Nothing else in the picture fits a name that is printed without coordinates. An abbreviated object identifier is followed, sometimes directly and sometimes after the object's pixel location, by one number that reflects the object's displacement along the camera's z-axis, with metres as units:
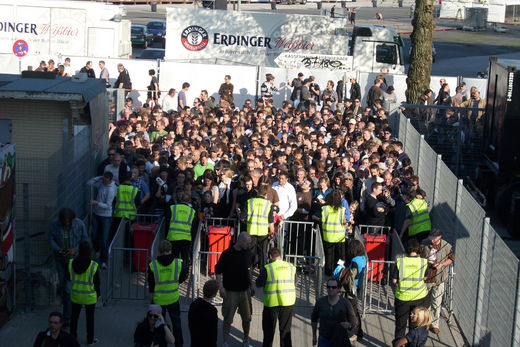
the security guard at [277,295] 10.71
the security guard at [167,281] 10.73
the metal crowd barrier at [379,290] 12.88
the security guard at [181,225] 13.04
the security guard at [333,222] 13.58
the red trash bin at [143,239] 13.87
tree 24.47
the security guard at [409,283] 11.16
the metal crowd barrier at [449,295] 12.97
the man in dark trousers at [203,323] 9.62
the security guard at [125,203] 14.13
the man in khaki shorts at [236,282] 11.03
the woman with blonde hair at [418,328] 9.54
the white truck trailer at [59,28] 30.70
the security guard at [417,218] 13.93
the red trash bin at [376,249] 14.02
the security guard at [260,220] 13.21
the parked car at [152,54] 34.97
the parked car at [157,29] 48.91
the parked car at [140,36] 45.91
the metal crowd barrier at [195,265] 12.78
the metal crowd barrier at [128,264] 13.04
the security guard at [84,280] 10.91
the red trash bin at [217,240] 13.91
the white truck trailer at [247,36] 29.67
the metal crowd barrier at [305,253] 13.27
